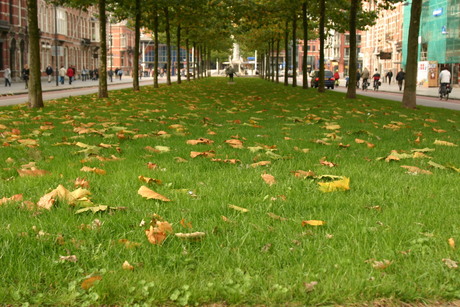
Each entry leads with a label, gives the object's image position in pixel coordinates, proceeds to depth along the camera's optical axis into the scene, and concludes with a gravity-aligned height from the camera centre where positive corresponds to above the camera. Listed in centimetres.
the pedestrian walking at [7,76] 4164 -86
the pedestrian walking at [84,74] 6707 -108
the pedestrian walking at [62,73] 5062 -75
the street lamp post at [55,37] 6313 +309
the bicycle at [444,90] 3102 -121
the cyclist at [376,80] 4500 -103
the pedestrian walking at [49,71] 5204 -59
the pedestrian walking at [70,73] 5167 -75
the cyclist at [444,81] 3085 -73
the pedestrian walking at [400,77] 4417 -76
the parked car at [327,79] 4726 -104
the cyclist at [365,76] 4519 -72
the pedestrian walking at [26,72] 3922 -52
